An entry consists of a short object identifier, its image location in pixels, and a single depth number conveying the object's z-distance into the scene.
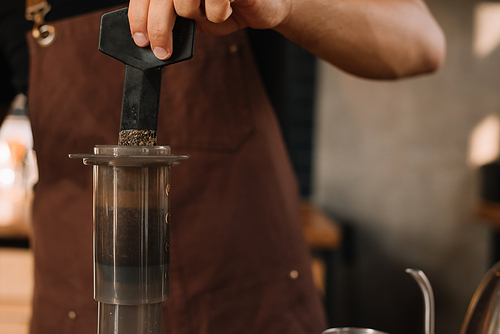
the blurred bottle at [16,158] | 2.13
